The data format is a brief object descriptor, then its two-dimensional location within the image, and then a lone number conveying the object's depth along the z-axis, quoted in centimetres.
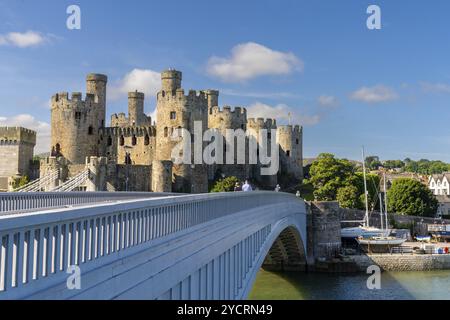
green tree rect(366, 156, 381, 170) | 19334
